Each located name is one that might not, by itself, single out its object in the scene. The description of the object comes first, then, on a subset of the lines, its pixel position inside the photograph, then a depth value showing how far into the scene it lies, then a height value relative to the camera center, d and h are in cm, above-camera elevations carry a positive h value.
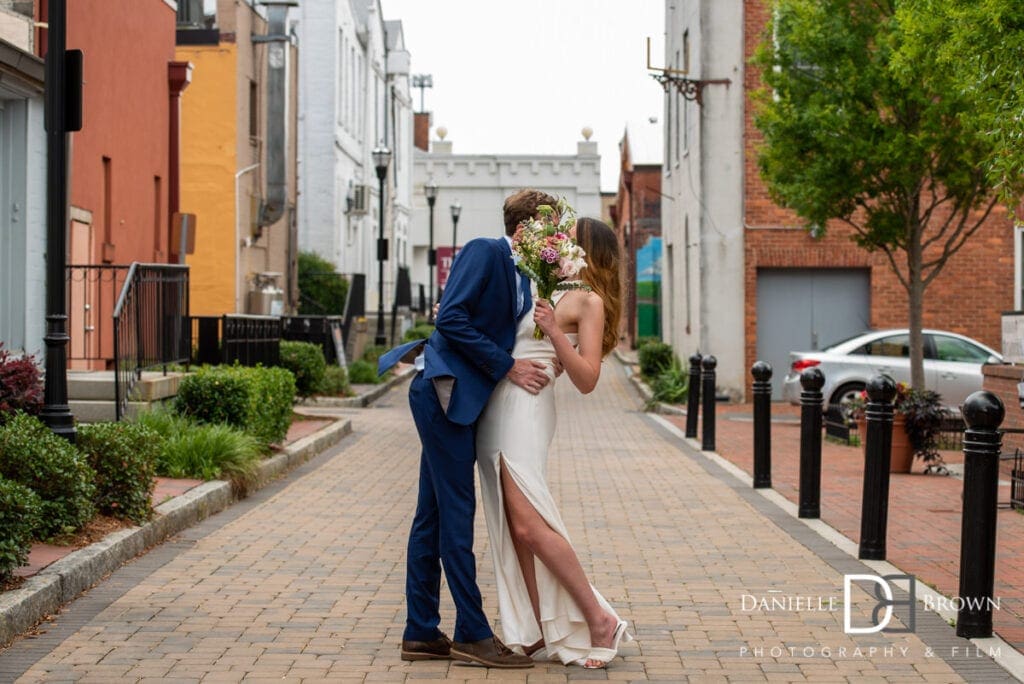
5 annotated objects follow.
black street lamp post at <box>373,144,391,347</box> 3444 +164
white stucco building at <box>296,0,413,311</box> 4000 +525
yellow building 2922 +322
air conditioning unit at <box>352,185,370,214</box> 4290 +320
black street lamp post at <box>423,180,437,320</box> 4614 +361
